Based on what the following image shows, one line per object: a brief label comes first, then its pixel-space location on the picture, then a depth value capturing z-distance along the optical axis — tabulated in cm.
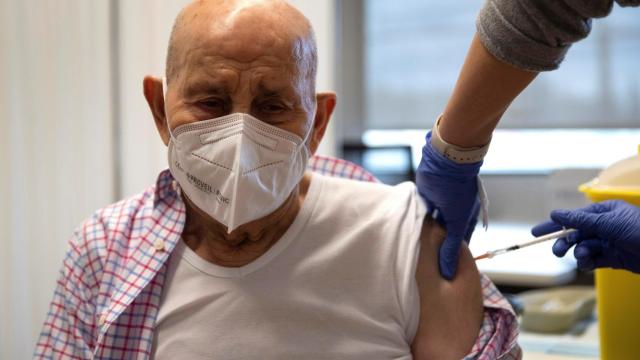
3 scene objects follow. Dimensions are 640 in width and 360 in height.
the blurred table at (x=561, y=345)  192
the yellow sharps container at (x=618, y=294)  158
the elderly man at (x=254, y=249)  130
